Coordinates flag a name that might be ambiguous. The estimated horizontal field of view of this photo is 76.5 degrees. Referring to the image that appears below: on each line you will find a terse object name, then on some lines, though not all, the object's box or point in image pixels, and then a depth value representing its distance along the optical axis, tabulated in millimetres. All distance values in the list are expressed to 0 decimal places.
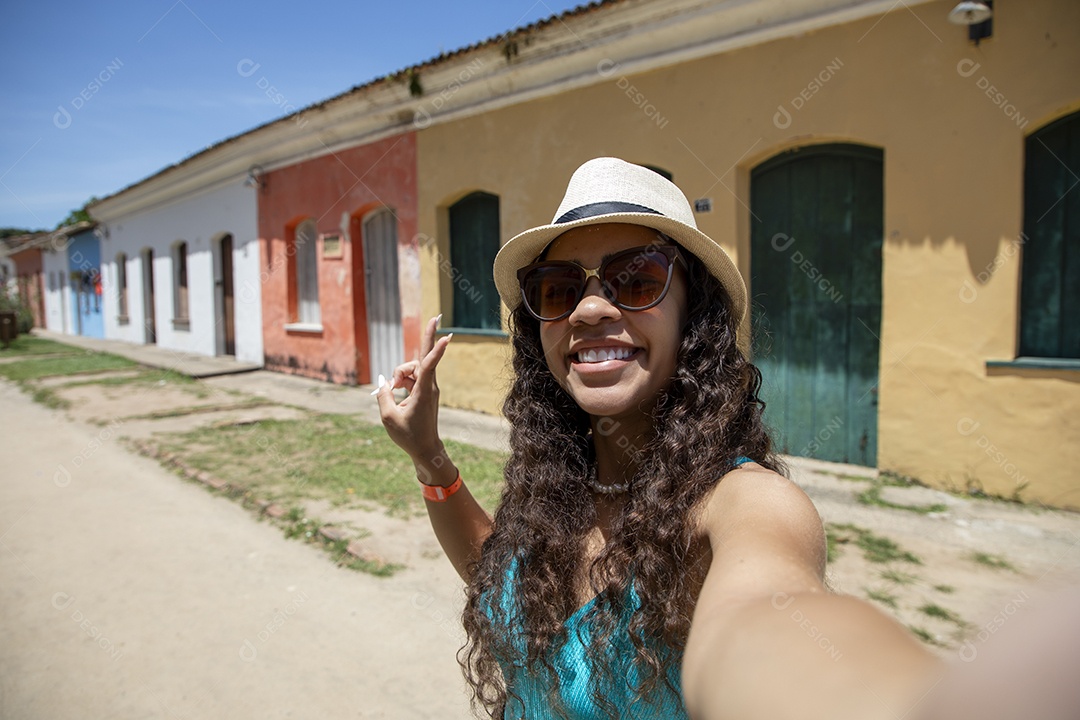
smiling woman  1104
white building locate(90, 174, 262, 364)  13422
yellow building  4664
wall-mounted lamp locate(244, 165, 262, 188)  12344
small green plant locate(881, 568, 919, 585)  3586
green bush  22141
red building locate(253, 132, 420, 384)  9516
